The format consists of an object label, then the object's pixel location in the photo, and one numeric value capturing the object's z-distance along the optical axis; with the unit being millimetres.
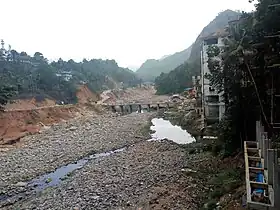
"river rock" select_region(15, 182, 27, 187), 16594
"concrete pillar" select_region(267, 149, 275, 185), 6611
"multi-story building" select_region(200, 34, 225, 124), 26578
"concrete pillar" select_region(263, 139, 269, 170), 7398
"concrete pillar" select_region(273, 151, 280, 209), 5957
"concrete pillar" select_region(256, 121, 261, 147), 10266
